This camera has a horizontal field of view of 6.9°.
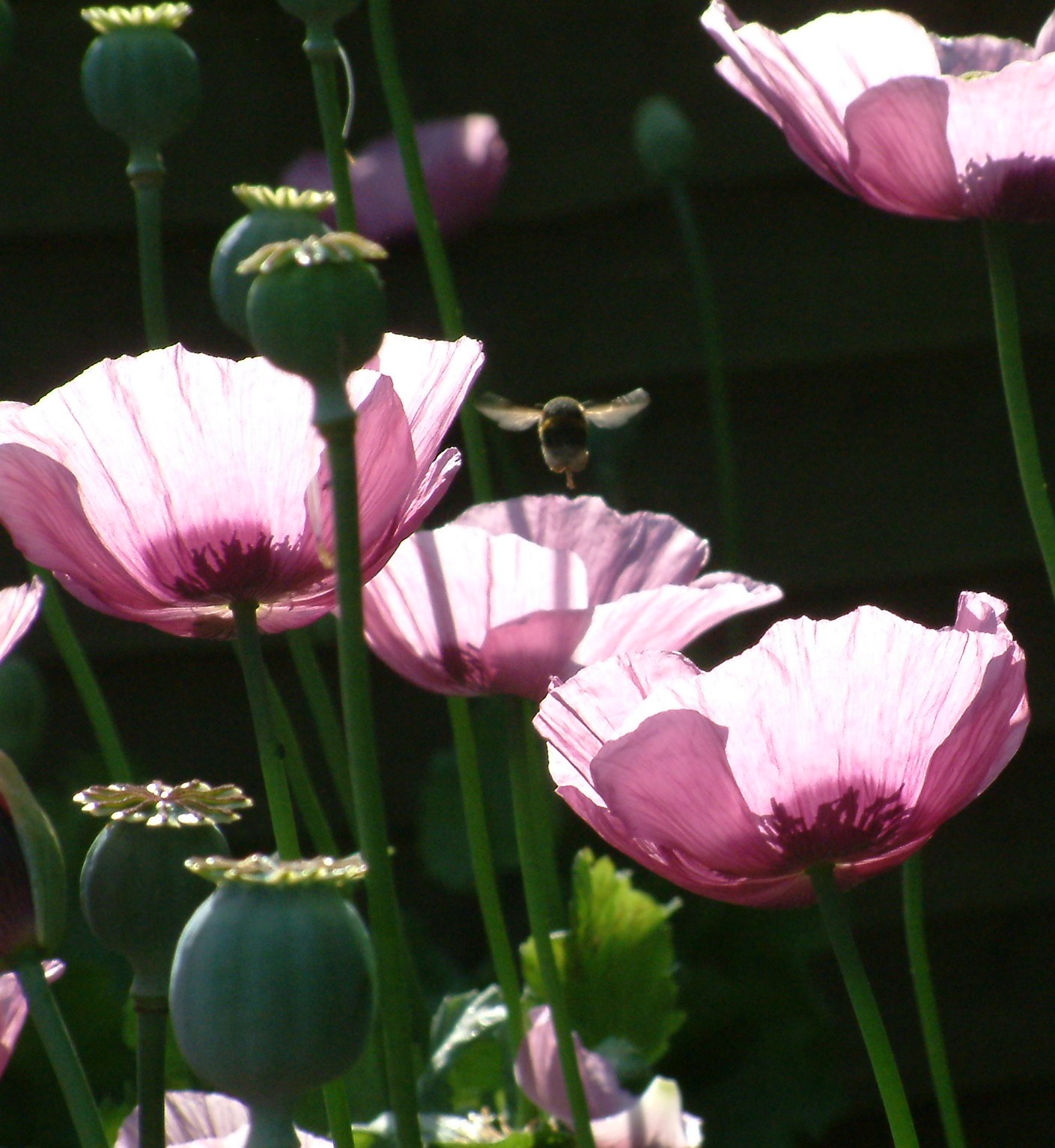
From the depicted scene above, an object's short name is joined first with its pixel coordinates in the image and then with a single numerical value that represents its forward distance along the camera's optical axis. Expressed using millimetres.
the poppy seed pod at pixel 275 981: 1485
